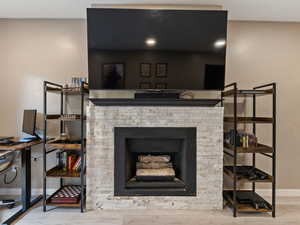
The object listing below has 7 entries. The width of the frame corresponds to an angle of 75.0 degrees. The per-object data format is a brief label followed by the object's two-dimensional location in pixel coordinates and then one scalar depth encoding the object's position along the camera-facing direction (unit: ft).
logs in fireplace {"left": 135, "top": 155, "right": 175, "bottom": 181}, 8.25
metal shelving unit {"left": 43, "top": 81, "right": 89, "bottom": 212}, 7.36
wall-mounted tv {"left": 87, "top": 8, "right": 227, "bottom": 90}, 7.44
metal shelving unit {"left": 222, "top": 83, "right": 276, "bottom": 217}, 7.22
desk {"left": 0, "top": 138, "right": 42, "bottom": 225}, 7.50
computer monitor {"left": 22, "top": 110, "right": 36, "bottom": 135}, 8.22
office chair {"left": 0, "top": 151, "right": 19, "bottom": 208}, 6.83
